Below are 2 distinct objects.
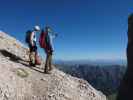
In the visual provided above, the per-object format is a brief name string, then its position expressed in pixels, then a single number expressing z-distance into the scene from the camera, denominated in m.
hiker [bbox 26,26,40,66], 8.01
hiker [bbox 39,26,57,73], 7.77
